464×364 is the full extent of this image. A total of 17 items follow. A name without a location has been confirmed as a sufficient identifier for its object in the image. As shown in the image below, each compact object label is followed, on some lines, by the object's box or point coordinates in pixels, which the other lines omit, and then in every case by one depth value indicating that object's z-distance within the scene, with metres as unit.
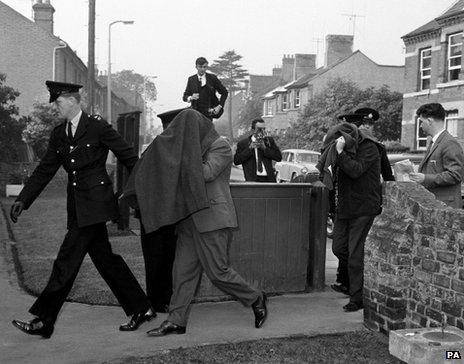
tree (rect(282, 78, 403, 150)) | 37.38
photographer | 9.23
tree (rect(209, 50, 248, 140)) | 93.44
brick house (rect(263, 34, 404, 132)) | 50.47
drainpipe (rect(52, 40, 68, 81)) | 37.11
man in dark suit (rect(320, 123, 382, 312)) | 5.79
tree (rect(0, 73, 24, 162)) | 21.59
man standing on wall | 7.62
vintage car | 26.30
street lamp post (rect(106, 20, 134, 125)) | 35.32
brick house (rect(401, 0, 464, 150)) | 28.91
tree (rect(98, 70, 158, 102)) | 137.50
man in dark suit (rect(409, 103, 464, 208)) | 5.48
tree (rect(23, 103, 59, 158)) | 26.55
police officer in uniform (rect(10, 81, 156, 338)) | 4.94
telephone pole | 23.50
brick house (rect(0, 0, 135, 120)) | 39.12
